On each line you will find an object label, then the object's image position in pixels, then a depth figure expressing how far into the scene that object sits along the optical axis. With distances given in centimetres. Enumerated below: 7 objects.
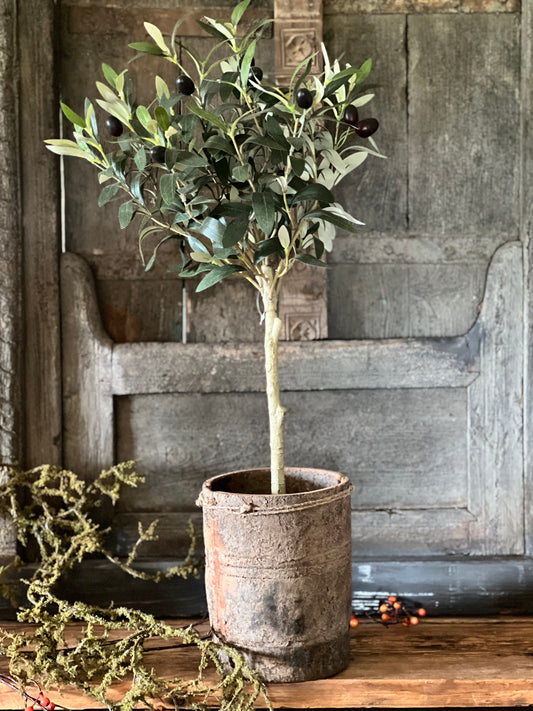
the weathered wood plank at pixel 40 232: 183
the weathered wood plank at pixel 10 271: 180
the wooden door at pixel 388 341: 188
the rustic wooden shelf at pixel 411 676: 143
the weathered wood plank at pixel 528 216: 185
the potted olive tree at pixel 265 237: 137
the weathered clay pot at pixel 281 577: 141
